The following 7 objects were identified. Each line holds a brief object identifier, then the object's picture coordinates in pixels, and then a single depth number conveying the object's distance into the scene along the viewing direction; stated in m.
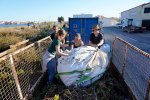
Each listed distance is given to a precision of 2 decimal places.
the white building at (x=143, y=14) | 20.76
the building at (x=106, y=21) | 37.95
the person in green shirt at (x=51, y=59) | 2.50
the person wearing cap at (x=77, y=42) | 3.15
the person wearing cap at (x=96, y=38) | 3.14
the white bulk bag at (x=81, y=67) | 2.24
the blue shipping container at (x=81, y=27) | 6.25
